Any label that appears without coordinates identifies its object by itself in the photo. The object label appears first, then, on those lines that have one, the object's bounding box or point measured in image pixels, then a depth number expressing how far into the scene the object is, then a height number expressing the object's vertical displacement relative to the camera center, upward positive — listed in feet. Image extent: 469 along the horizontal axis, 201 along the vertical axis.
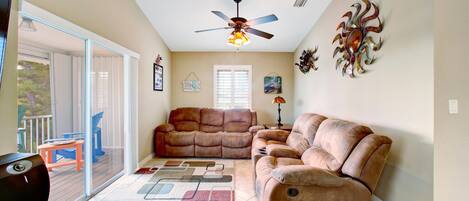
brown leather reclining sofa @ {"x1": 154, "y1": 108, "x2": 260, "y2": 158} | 15.46 -2.82
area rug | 9.55 -3.88
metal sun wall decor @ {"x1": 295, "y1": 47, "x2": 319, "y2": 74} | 14.46 +2.57
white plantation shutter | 19.47 +1.17
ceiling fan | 9.75 +3.27
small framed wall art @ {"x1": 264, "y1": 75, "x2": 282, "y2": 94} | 19.39 +1.31
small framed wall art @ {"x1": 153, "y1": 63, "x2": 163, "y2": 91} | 15.44 +1.60
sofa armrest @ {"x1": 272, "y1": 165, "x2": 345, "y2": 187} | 6.38 -2.14
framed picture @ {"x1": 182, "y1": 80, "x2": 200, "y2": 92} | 19.49 +1.27
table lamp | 16.14 -0.01
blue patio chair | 9.91 -1.99
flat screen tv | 4.50 +1.53
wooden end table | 15.64 -1.88
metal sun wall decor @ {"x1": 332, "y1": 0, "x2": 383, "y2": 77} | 8.05 +2.30
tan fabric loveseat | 6.43 -2.10
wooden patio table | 9.16 -2.09
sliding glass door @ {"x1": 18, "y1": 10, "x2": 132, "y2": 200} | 7.80 -0.16
